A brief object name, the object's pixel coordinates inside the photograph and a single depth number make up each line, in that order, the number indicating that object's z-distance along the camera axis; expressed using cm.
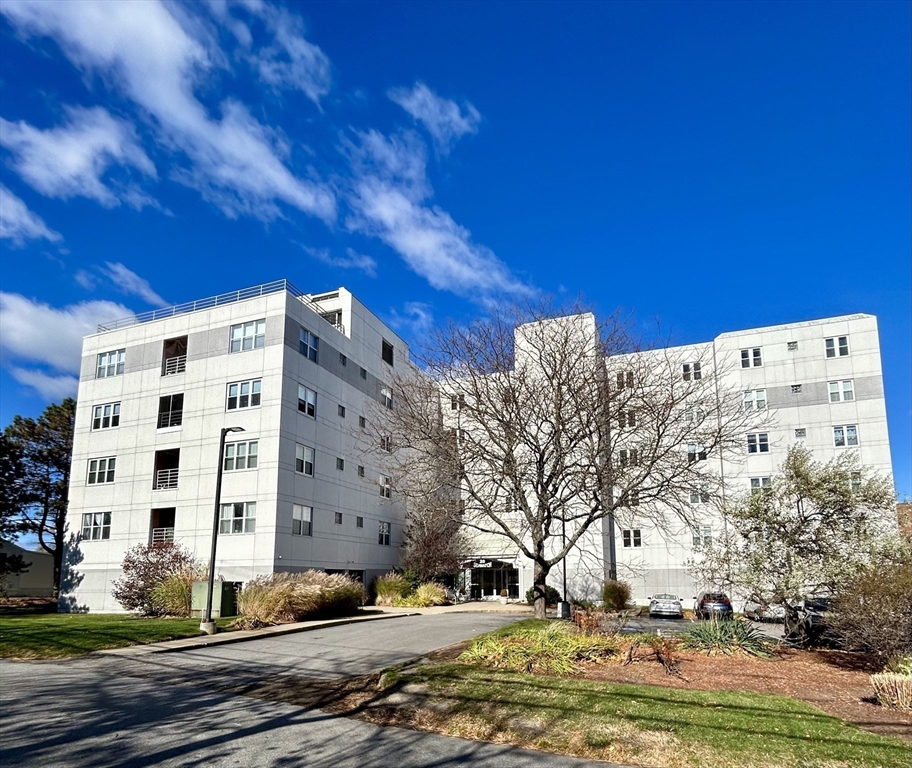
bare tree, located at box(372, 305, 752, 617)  1888
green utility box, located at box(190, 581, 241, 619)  2531
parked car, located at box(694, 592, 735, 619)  3030
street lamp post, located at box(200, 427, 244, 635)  1925
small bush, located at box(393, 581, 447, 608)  3638
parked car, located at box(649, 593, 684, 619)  3466
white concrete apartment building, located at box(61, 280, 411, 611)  3256
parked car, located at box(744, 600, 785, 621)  1746
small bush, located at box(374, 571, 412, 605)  3750
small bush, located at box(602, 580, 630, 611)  3650
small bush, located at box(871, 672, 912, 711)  1029
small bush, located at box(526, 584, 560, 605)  3644
